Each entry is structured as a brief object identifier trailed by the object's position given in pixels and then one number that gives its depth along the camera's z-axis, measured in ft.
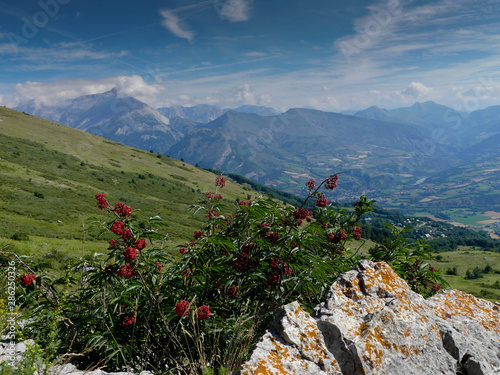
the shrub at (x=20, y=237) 91.67
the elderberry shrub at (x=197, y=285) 15.03
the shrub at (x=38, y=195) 181.14
